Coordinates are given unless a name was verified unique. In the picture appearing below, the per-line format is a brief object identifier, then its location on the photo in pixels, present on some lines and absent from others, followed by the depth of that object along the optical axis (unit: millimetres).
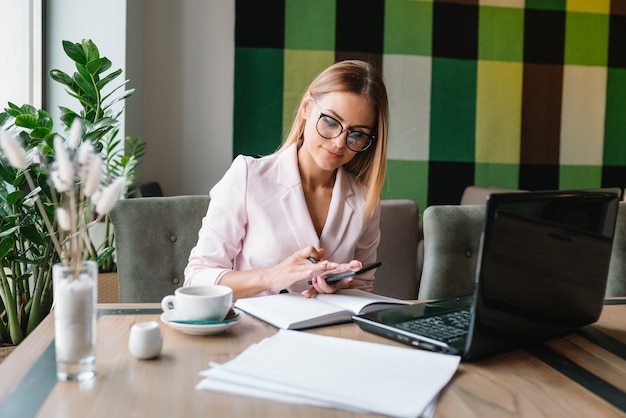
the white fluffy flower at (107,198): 785
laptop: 924
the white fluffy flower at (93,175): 782
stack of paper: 794
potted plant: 1836
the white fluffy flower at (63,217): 768
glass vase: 833
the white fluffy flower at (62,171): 765
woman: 1592
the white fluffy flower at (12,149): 759
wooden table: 774
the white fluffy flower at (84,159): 787
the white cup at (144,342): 936
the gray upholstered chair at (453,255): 1827
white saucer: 1057
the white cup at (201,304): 1072
